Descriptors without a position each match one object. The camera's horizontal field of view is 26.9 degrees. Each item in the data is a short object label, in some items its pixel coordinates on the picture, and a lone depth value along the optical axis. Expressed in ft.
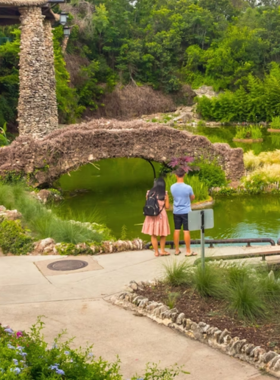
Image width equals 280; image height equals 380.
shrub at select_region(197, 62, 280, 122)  177.78
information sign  27.22
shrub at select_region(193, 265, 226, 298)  25.36
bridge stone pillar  88.28
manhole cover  32.24
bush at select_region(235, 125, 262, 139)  126.00
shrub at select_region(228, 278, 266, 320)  23.38
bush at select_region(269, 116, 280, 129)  154.36
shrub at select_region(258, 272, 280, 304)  24.62
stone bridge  65.41
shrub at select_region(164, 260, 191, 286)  27.17
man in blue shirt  35.22
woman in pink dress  35.12
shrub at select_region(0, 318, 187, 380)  15.24
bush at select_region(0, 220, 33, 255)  36.58
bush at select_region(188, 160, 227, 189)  72.18
